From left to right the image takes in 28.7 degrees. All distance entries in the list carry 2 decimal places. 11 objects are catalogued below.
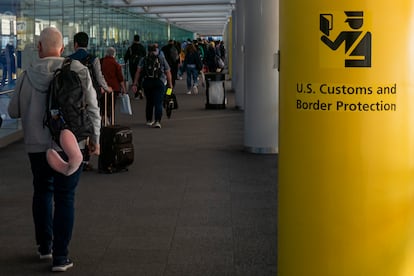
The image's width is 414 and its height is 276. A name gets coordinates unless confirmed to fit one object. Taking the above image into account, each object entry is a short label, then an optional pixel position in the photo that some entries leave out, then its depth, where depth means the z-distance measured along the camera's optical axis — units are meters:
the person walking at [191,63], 26.60
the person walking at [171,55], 25.19
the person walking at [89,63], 9.53
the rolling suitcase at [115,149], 10.15
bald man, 5.72
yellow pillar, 3.63
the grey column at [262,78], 11.86
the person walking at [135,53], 24.17
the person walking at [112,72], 14.16
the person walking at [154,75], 15.05
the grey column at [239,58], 20.03
